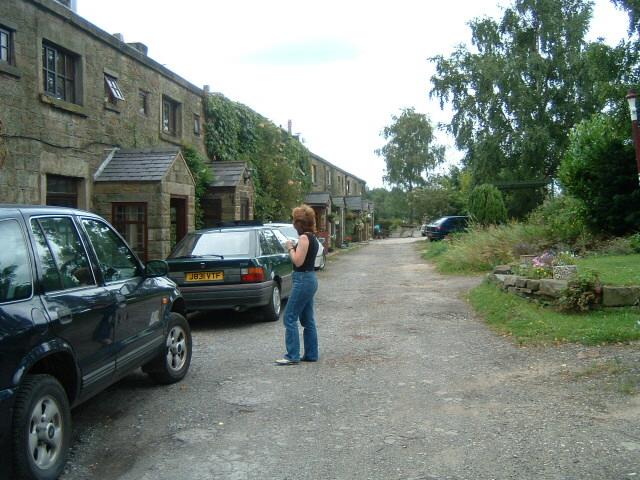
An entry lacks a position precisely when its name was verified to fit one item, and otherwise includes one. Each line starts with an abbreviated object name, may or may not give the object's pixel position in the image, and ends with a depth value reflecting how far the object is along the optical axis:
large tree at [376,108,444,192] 60.84
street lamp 7.31
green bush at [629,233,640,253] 12.27
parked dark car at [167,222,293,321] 8.95
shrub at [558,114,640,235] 13.89
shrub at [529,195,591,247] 15.05
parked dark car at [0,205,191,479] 3.34
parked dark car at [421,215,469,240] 34.80
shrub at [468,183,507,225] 24.31
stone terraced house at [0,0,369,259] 11.03
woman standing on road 6.59
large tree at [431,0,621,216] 29.83
